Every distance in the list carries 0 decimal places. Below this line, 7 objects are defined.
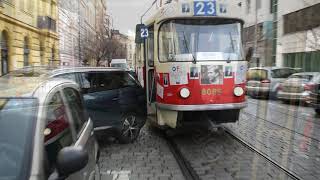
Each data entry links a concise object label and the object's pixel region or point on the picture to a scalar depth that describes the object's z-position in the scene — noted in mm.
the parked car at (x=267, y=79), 19625
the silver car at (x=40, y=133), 2891
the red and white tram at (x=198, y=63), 8195
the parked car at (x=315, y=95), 13239
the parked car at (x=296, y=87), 16334
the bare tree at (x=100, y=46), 36062
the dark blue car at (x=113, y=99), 8055
